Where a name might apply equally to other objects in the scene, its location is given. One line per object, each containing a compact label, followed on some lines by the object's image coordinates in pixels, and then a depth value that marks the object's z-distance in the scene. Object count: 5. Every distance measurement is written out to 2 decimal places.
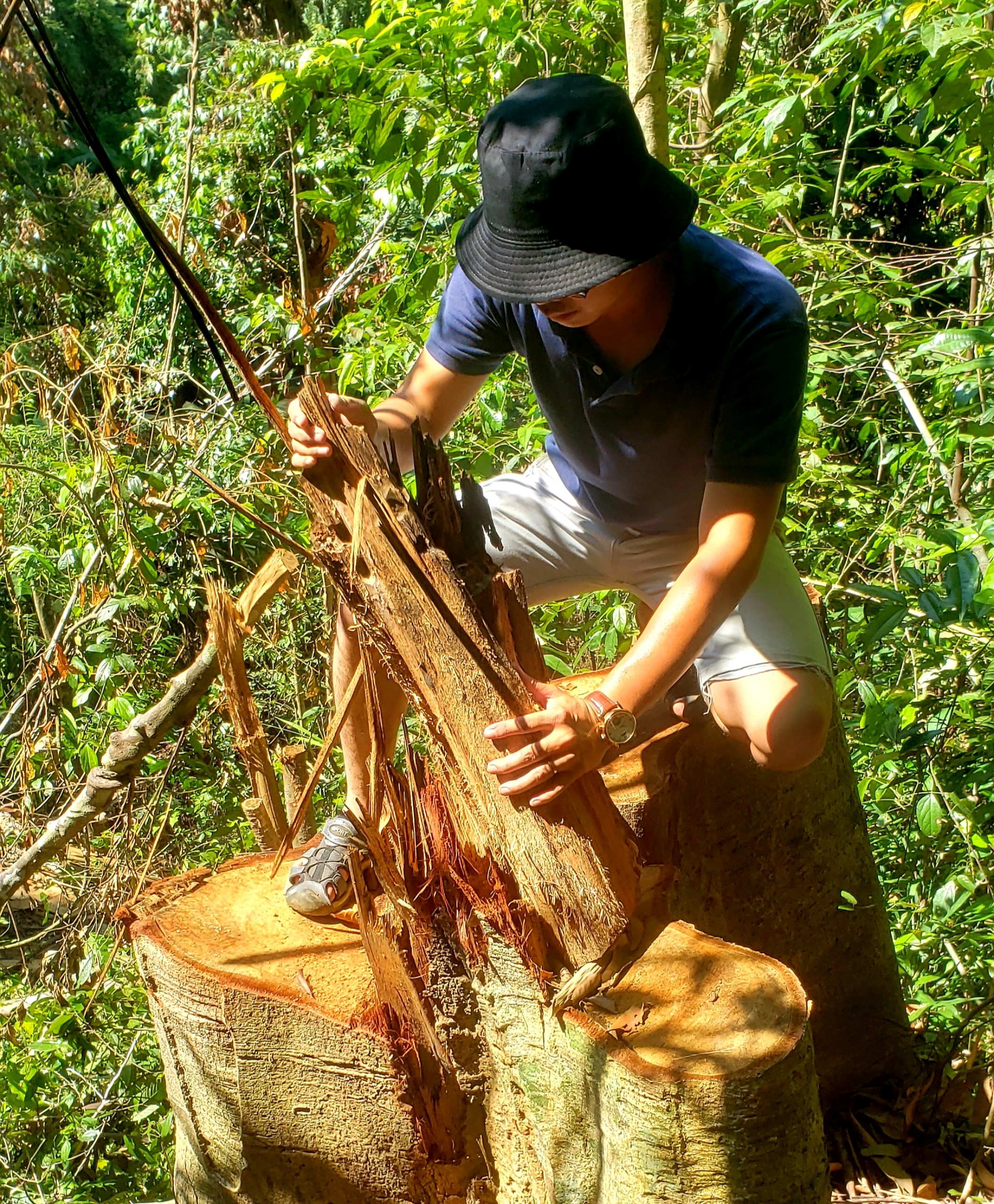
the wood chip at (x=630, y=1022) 1.29
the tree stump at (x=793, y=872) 1.92
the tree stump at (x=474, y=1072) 1.22
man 1.47
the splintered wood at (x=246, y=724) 2.28
